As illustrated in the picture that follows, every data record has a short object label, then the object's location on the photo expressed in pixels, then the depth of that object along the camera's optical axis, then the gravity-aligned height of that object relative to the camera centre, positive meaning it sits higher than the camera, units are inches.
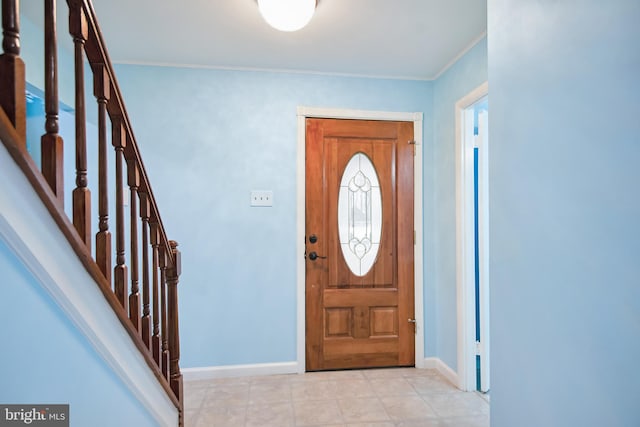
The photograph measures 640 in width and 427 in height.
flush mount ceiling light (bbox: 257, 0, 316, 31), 67.6 +42.0
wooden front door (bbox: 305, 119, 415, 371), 104.3 -9.7
